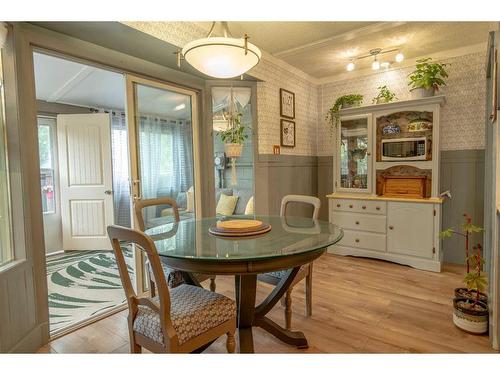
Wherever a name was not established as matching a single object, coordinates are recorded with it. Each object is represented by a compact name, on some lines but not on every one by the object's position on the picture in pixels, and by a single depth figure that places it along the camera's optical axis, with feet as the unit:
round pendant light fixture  4.88
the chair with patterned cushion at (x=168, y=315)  4.07
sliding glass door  8.59
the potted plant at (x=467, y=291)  6.76
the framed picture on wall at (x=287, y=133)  12.05
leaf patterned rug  7.97
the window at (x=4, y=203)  5.95
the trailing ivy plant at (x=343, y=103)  12.09
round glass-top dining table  4.49
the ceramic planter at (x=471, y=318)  6.51
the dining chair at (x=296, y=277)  6.50
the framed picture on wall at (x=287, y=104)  11.91
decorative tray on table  5.67
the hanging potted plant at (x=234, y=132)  10.12
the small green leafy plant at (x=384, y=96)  11.63
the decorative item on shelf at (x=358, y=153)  12.10
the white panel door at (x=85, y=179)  13.56
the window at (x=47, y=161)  13.57
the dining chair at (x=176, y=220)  6.42
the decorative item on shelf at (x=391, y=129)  11.39
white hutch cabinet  10.43
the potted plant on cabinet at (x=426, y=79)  10.46
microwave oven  10.80
